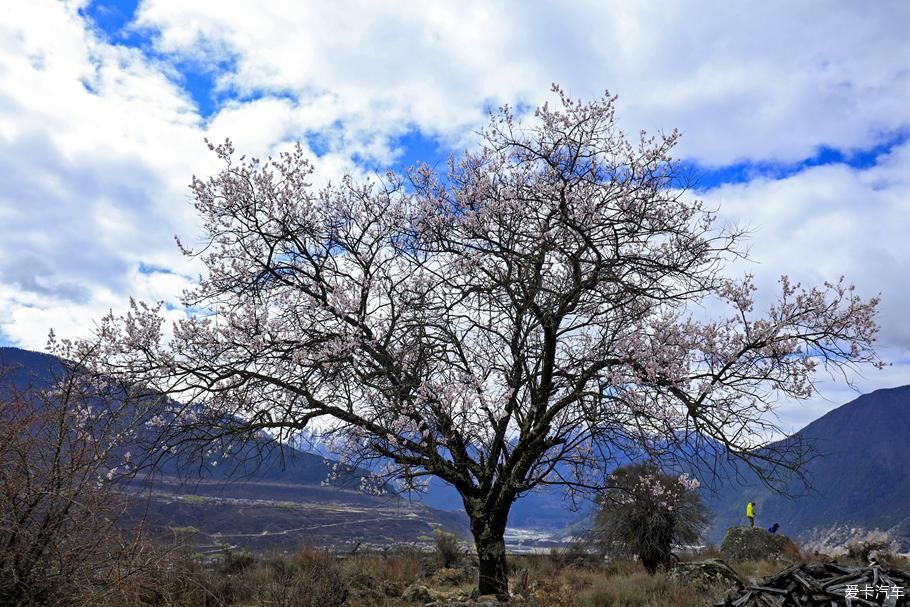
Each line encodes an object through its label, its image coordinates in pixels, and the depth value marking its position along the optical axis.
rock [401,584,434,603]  12.05
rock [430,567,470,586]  16.02
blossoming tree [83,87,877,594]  10.55
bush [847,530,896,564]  18.35
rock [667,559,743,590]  12.25
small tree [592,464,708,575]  20.73
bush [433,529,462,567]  19.95
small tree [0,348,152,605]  6.56
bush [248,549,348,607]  9.28
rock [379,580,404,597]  13.19
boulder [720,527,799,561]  23.23
